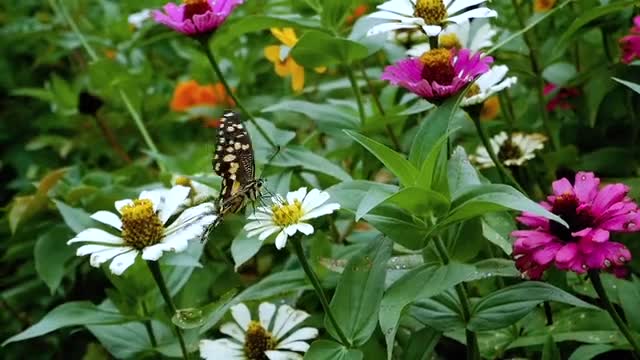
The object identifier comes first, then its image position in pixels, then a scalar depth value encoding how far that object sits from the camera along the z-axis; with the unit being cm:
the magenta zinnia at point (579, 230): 72
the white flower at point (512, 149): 101
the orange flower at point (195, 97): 156
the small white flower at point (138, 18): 150
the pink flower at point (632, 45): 94
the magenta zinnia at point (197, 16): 89
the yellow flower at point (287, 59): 108
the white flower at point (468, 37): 106
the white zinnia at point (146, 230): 78
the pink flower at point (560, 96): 115
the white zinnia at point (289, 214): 73
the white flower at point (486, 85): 86
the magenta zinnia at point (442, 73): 75
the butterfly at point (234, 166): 82
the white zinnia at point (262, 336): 84
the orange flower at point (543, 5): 117
